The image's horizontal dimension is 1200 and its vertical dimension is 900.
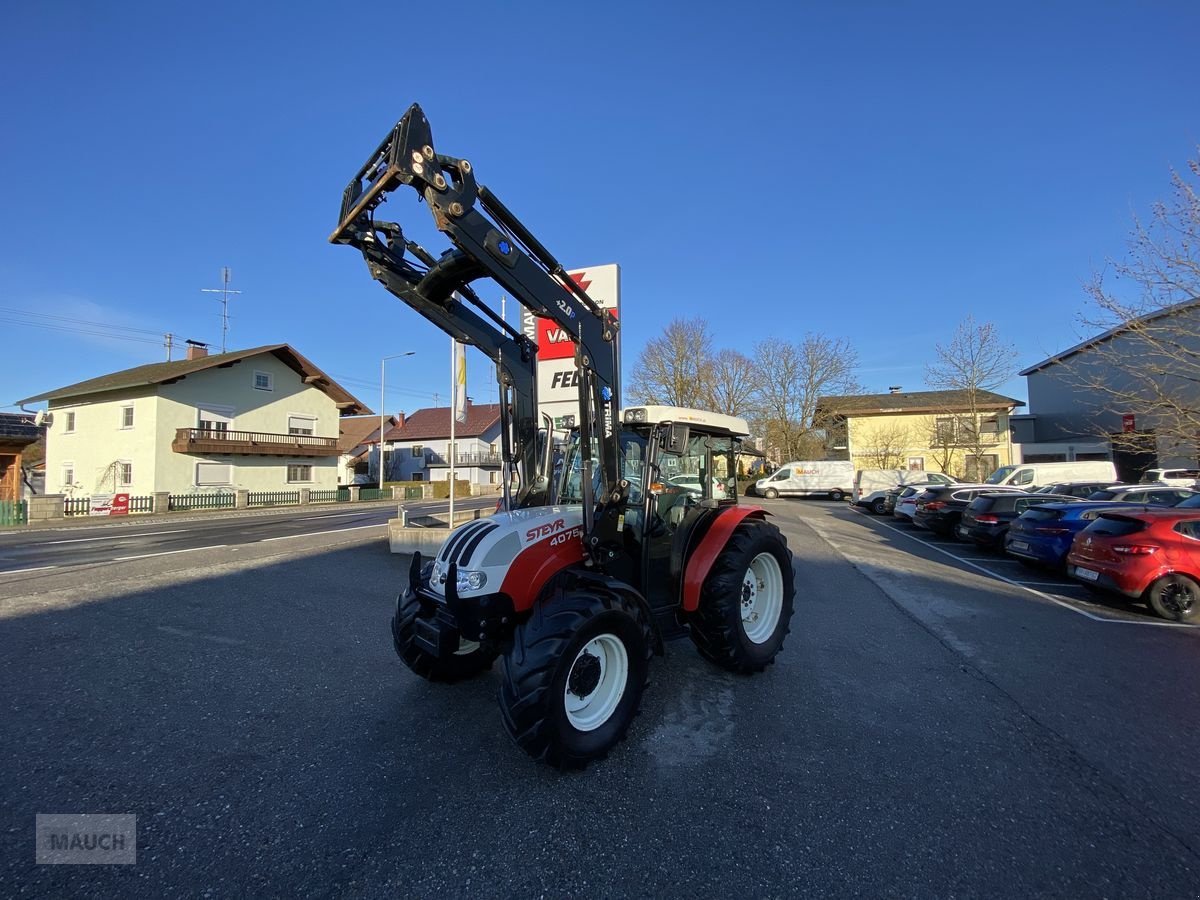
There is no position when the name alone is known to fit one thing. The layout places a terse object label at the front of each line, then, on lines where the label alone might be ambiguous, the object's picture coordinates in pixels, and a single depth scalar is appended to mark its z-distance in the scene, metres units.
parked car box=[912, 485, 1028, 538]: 15.21
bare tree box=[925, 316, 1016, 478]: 29.84
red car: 6.91
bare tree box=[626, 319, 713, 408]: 38.47
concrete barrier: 10.91
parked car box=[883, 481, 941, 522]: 18.27
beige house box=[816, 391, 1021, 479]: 33.19
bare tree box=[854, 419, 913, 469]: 39.75
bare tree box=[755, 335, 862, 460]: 41.34
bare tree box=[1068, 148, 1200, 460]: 10.70
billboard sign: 5.44
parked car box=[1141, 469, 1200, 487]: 19.84
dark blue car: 9.38
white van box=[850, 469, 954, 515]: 25.00
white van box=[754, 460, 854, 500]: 34.25
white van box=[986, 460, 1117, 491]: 20.23
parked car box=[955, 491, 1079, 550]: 12.22
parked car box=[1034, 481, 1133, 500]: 16.78
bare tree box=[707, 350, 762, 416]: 39.22
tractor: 3.09
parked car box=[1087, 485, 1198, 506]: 13.53
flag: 11.95
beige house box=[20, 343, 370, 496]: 28.36
